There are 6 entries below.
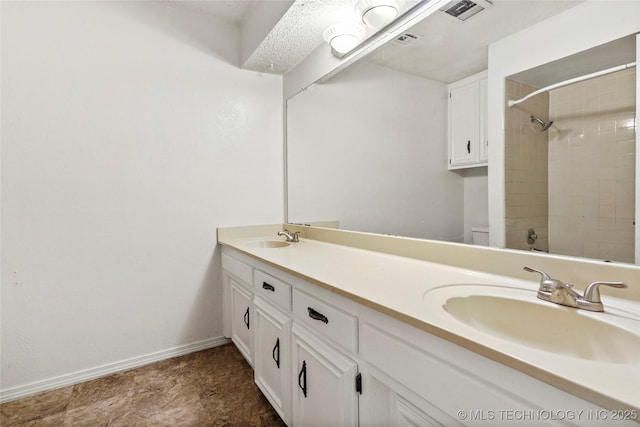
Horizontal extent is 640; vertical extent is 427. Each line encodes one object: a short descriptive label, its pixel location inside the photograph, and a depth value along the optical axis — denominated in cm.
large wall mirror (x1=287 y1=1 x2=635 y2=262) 103
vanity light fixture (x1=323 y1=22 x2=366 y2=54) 167
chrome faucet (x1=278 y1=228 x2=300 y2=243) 212
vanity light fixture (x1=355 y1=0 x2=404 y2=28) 141
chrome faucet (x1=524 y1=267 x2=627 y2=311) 75
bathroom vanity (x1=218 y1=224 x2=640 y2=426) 52
